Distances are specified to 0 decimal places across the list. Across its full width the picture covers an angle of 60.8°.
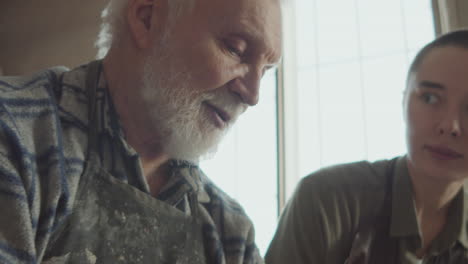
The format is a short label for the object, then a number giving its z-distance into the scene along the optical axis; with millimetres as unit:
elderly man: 582
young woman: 1047
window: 2232
